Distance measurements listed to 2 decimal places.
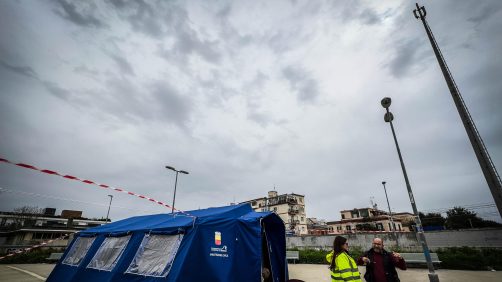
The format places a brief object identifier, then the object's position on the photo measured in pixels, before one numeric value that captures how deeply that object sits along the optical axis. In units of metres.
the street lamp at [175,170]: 20.71
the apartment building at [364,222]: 52.59
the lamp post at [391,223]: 19.41
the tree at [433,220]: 47.34
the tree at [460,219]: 40.66
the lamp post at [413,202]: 7.78
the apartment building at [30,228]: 36.03
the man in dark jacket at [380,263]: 5.02
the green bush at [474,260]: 12.20
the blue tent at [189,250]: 6.50
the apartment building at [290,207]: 60.97
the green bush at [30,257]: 20.05
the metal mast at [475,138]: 5.36
